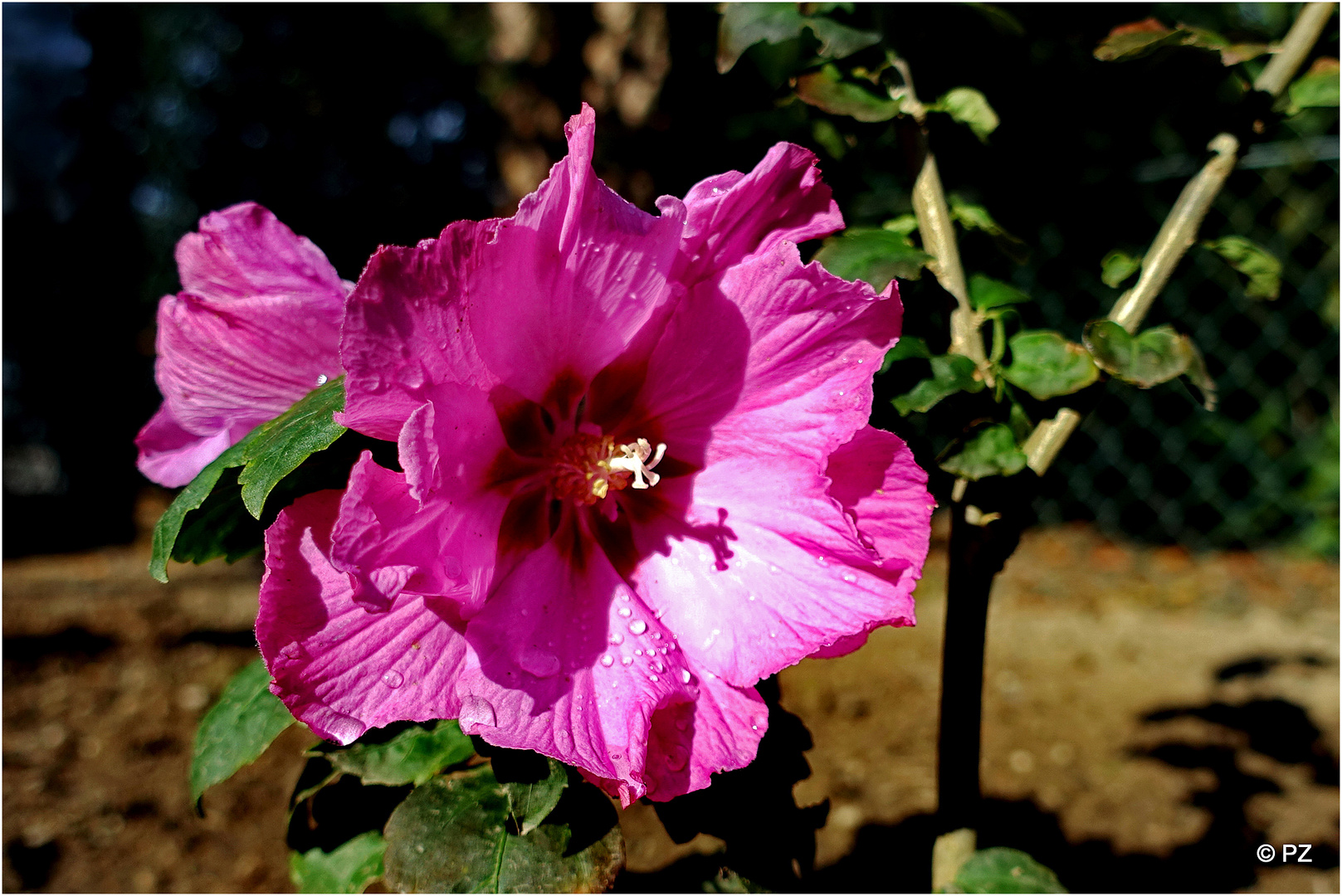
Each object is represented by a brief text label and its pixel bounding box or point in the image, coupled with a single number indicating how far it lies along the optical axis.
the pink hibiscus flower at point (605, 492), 0.19
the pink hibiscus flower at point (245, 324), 0.22
